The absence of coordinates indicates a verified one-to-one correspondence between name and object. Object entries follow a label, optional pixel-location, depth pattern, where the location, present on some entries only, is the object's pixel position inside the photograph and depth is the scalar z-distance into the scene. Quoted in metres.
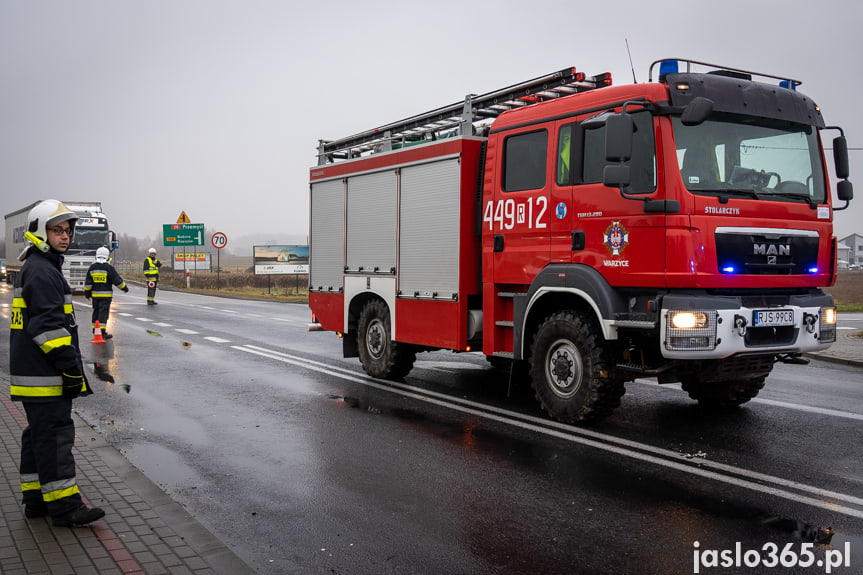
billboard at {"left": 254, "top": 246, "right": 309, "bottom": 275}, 39.44
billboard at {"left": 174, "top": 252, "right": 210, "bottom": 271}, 49.18
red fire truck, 6.55
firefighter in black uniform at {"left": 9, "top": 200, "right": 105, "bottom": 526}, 4.55
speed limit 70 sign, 38.62
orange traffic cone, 14.94
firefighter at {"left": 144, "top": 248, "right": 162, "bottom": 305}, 26.52
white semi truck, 32.41
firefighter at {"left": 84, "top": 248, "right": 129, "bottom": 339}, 15.58
